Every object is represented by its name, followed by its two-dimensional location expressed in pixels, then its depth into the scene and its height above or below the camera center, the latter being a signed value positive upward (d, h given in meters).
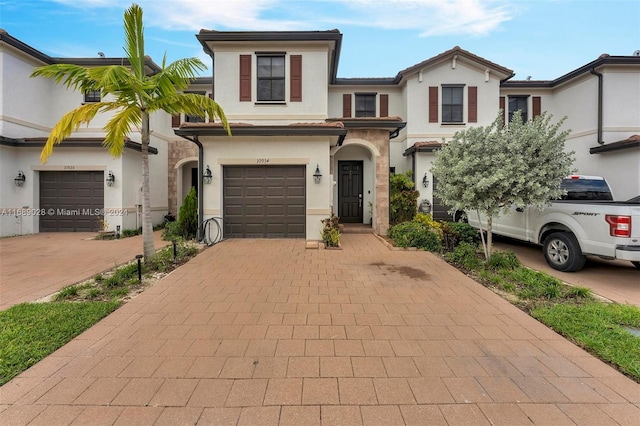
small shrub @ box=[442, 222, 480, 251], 8.27 -0.83
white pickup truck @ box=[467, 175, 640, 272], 5.30 -0.42
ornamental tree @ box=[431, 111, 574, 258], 5.84 +0.84
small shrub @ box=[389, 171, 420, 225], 11.12 +0.25
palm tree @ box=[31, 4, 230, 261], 5.72 +2.39
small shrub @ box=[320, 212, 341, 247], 8.61 -0.81
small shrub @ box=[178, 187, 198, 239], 10.17 -0.46
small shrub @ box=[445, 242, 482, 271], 6.54 -1.24
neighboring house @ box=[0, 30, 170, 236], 11.08 +1.29
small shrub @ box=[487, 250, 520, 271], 6.29 -1.21
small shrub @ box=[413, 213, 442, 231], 9.80 -0.49
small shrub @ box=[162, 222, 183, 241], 10.21 -0.90
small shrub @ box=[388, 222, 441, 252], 8.38 -0.93
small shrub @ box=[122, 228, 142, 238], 11.29 -1.07
